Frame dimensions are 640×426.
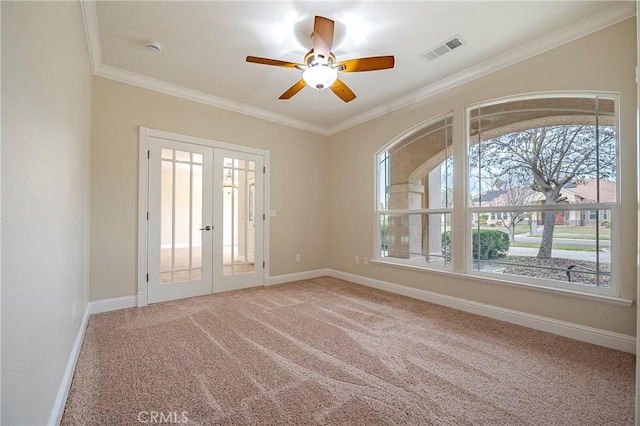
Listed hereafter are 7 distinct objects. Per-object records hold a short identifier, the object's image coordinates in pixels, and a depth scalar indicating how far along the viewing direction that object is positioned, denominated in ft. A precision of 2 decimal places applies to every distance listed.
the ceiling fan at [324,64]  7.37
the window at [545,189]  8.04
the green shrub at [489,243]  9.99
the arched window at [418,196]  11.66
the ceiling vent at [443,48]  8.66
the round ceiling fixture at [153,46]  8.70
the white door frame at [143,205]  10.85
